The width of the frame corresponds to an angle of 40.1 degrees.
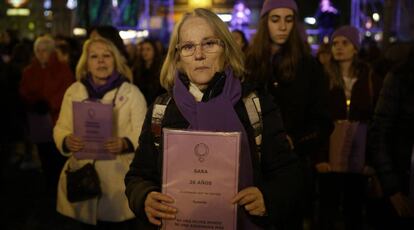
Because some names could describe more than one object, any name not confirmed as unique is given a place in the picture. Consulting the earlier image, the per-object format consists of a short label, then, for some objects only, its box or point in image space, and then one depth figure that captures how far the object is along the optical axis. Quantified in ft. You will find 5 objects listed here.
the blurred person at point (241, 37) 21.80
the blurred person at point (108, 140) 14.02
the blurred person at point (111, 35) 16.46
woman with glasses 7.73
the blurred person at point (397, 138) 11.14
